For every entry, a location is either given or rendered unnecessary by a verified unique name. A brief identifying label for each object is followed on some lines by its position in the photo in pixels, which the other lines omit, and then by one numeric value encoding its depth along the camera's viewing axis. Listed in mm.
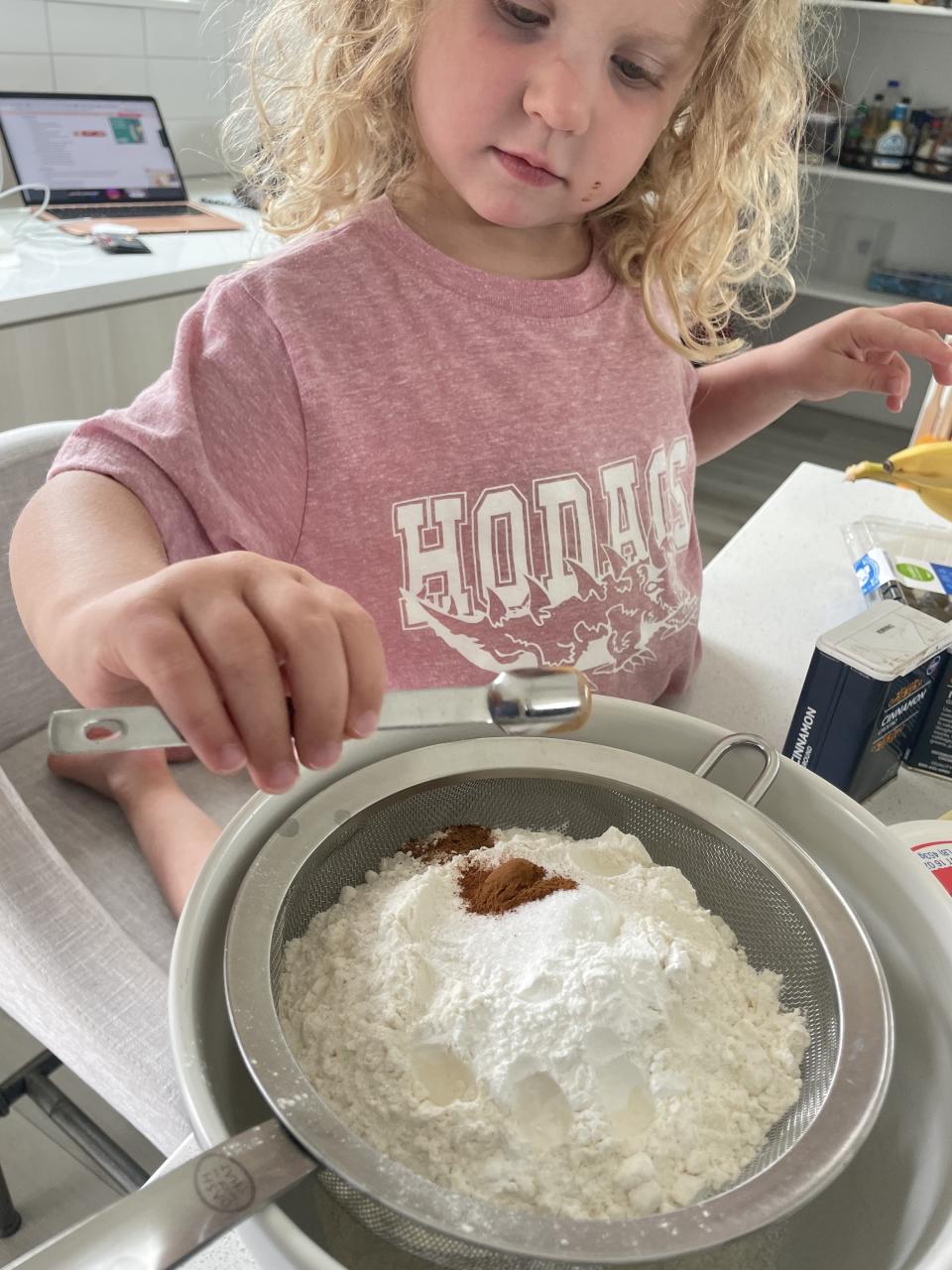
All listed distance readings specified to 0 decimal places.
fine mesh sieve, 323
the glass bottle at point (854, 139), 3527
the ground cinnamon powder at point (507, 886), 458
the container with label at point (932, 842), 573
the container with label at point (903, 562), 805
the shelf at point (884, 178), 3358
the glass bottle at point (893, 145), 3406
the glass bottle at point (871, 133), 3510
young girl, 641
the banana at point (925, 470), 875
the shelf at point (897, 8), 3182
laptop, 2074
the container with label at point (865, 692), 624
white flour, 368
